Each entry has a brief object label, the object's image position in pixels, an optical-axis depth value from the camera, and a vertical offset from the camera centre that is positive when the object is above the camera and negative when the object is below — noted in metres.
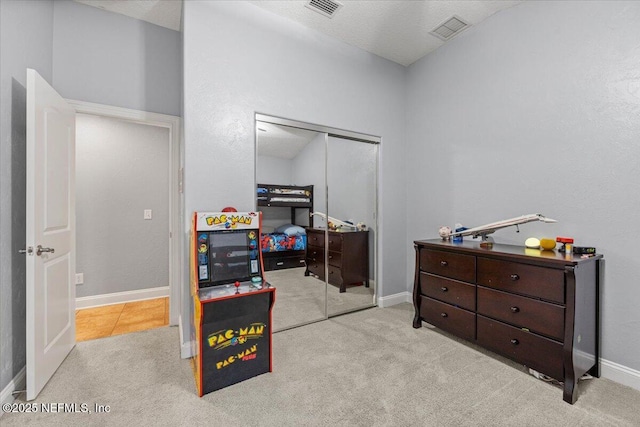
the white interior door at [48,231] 1.73 -0.16
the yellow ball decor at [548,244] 2.06 -0.25
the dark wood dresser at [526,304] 1.76 -0.69
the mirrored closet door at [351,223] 3.17 -0.16
